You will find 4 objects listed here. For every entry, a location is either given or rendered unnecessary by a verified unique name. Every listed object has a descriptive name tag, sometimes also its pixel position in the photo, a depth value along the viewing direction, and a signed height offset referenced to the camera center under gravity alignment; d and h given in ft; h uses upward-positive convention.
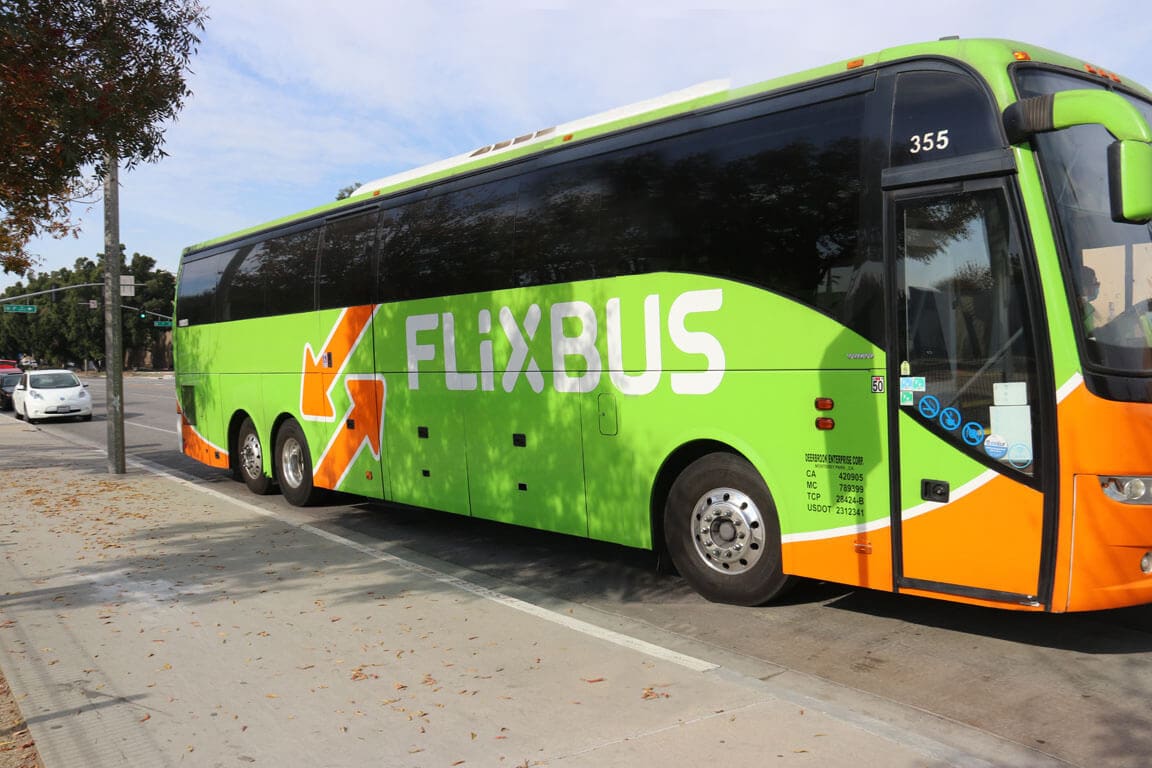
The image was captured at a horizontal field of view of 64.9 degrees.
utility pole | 49.52 +2.95
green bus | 15.72 +0.63
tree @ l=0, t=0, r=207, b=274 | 25.13 +8.82
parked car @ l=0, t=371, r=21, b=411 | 119.65 -0.61
